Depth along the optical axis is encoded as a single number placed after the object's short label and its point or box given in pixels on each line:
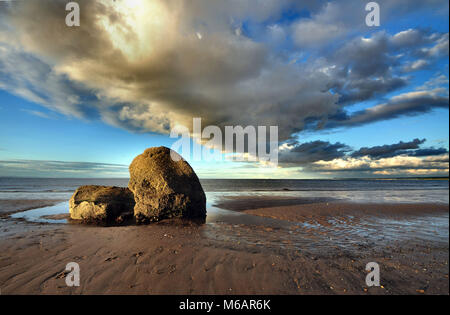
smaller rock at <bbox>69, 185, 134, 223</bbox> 10.37
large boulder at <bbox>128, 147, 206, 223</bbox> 10.08
